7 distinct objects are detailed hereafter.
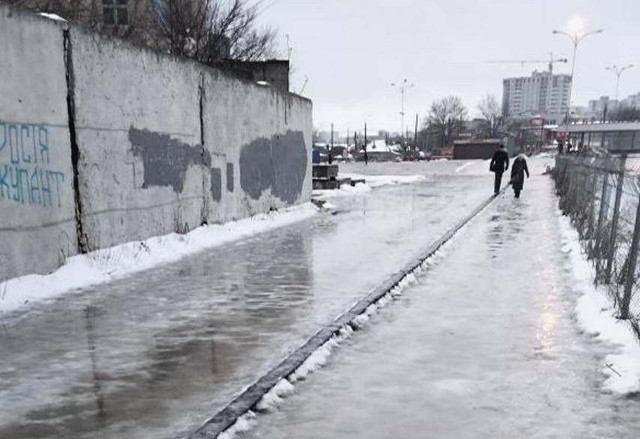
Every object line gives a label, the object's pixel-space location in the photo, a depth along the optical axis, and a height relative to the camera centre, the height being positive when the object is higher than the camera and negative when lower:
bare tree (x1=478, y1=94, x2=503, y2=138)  117.44 +1.64
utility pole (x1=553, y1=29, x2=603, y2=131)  40.80 +5.29
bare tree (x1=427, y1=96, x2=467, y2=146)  114.50 +0.92
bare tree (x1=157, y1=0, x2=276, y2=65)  19.42 +3.06
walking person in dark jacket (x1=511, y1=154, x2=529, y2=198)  19.83 -1.64
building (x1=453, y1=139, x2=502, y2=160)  64.62 -2.87
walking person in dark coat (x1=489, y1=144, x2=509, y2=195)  20.45 -1.38
